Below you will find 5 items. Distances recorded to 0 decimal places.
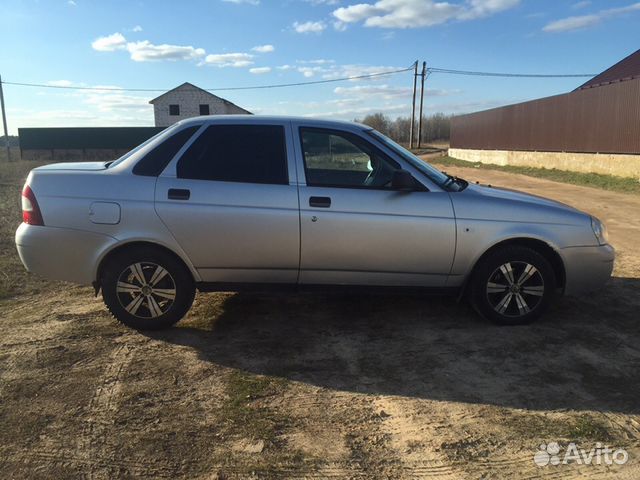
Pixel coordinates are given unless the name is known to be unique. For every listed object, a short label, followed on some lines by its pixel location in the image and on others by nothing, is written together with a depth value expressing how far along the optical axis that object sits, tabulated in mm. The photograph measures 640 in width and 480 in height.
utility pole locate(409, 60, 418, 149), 50250
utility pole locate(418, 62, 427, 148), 49812
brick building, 52594
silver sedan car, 4027
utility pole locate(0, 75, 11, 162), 39650
